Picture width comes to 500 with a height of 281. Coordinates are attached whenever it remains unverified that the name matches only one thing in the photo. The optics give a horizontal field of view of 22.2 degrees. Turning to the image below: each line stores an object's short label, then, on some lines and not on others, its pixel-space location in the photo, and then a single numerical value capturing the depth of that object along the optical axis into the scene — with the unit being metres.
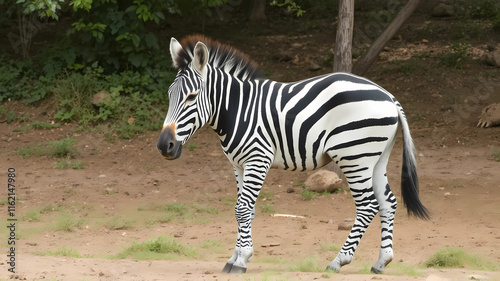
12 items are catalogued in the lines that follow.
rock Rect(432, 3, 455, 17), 33.47
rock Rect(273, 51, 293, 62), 28.75
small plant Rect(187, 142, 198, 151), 22.73
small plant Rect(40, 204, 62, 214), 17.30
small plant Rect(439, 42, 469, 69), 27.42
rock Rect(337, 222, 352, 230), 15.74
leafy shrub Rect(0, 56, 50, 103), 25.44
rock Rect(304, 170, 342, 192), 18.59
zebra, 11.12
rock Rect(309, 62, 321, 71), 27.46
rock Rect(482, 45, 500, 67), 27.06
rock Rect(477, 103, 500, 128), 22.85
